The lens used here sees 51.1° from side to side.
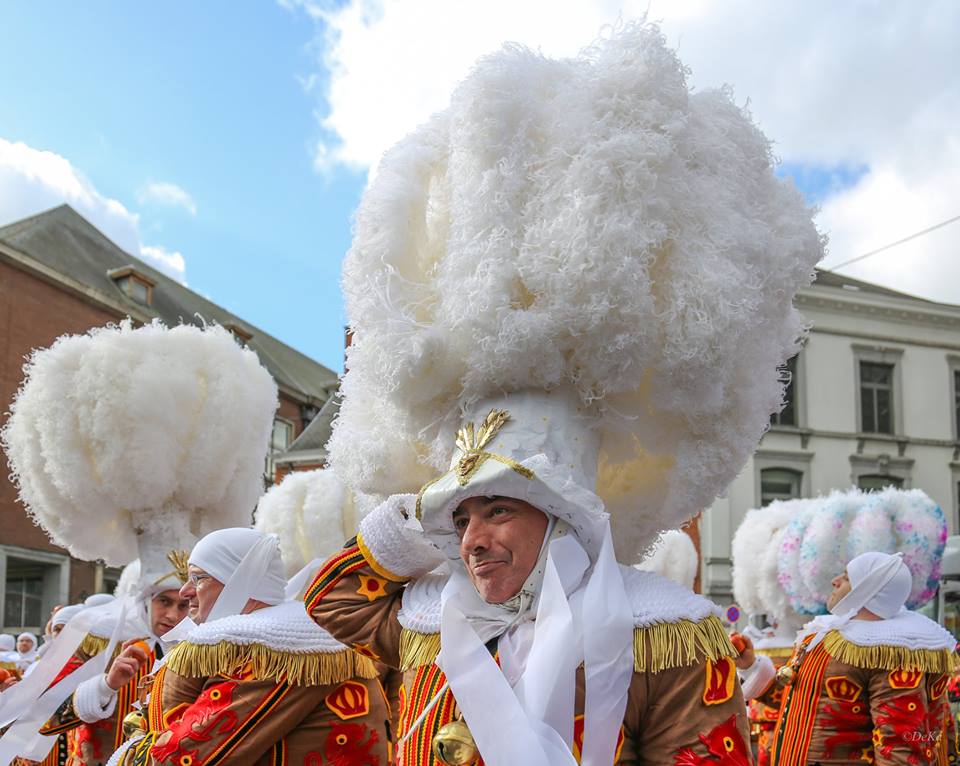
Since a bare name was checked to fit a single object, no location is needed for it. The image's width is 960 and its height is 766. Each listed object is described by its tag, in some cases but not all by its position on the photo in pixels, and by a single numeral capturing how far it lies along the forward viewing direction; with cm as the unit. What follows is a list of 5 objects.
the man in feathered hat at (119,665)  466
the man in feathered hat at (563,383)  219
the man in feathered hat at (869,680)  463
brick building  2202
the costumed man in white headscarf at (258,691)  310
